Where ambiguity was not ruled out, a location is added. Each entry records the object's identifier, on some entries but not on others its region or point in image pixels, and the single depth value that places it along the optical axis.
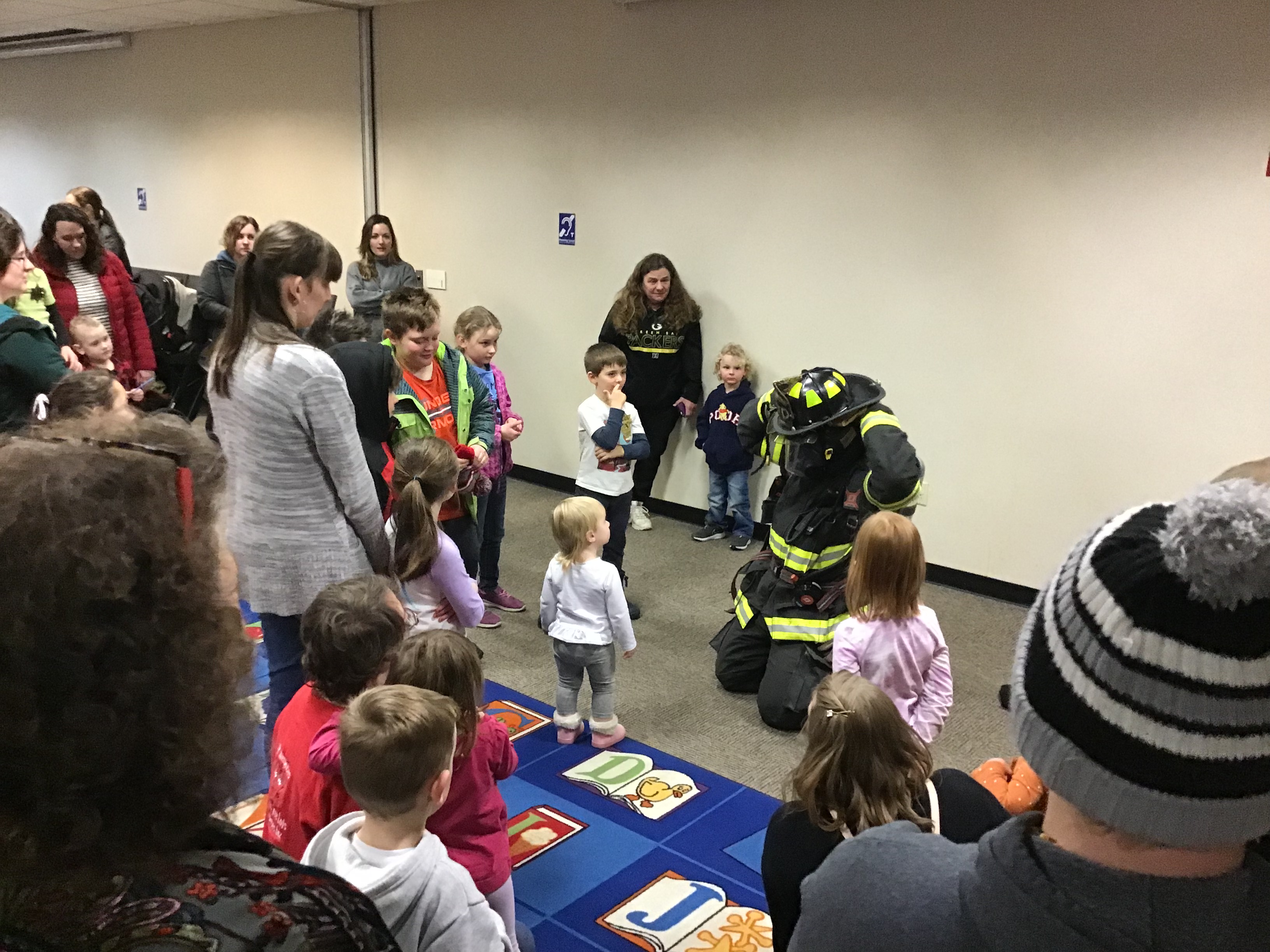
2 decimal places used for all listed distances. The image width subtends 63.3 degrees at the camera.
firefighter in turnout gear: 3.54
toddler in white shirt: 3.28
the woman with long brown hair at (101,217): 6.34
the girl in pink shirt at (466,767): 2.02
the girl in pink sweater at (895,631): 2.82
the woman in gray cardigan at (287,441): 2.34
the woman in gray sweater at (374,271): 6.61
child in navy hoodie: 5.64
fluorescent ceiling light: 9.21
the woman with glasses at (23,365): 3.14
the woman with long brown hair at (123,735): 0.71
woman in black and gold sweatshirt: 5.72
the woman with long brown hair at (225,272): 6.32
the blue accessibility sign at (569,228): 6.32
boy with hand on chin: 4.30
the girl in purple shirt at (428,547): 2.93
